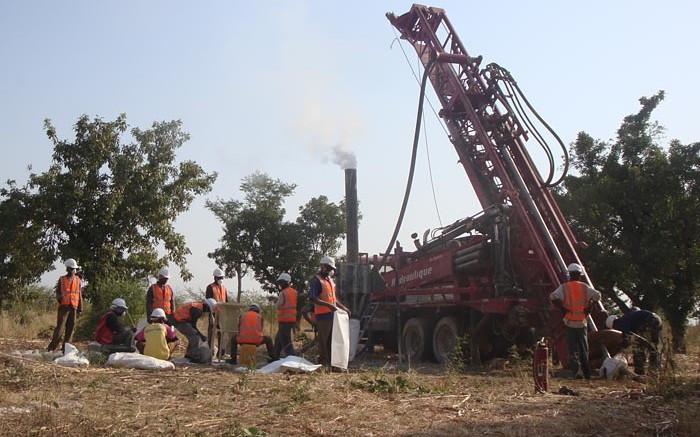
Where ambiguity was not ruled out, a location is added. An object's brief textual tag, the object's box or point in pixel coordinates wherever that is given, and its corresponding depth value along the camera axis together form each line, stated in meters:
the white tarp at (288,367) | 8.87
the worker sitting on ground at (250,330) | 10.34
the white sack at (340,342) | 9.51
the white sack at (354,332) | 13.53
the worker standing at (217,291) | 12.12
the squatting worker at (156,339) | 9.61
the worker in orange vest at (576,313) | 9.41
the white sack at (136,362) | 8.81
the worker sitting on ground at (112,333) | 10.29
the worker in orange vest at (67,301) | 11.35
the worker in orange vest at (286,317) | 10.55
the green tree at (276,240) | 24.20
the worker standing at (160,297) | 11.35
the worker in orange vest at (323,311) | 9.63
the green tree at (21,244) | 16.98
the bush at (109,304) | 15.97
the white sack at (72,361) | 8.57
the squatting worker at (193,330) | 10.54
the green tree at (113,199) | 17.25
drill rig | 11.48
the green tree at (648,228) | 17.39
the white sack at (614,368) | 9.12
